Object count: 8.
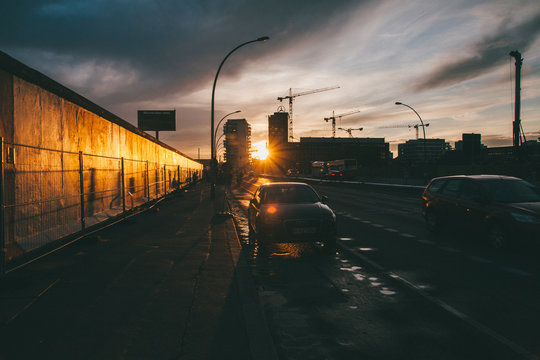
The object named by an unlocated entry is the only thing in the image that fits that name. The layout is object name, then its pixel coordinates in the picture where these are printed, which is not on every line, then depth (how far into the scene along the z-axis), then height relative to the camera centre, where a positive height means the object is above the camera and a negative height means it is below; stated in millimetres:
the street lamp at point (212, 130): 19197 +2164
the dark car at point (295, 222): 7883 -1166
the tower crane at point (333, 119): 187125 +23119
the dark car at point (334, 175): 61706 -1427
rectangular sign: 57188 +7038
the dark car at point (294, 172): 109862 -1652
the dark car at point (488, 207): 7402 -894
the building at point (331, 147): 180000 +9192
